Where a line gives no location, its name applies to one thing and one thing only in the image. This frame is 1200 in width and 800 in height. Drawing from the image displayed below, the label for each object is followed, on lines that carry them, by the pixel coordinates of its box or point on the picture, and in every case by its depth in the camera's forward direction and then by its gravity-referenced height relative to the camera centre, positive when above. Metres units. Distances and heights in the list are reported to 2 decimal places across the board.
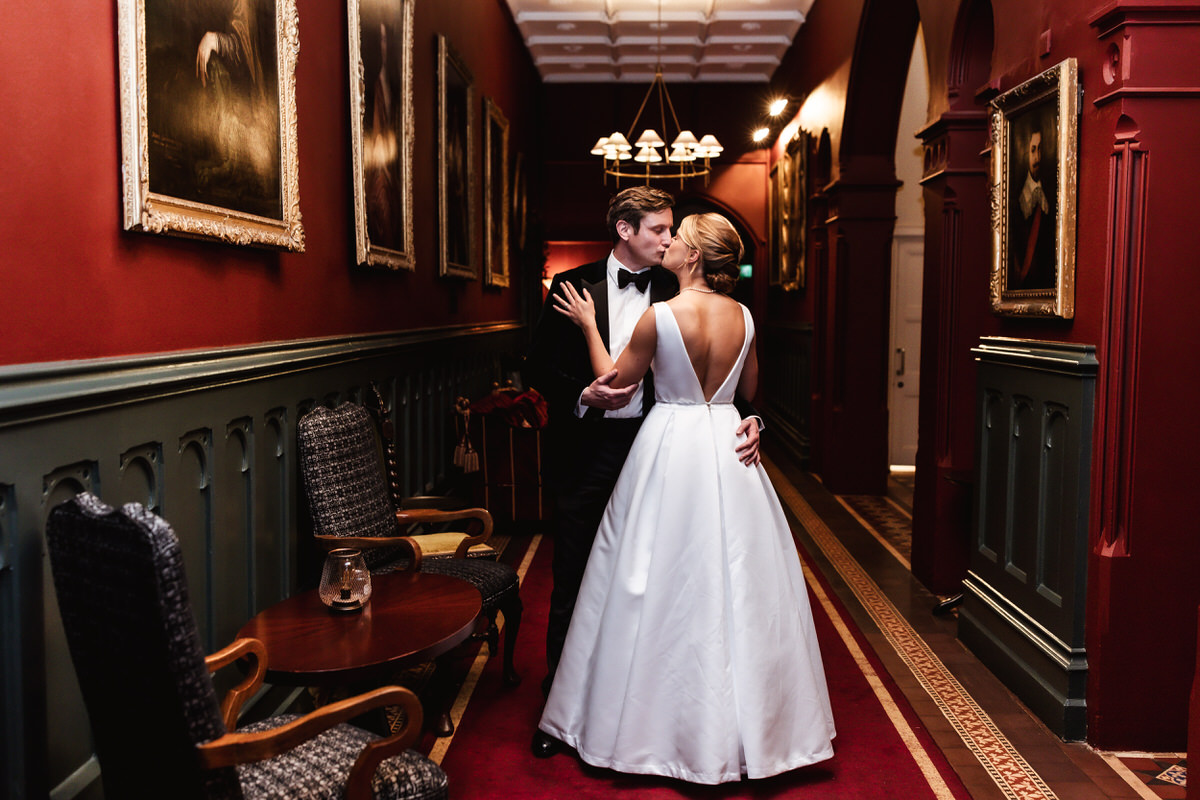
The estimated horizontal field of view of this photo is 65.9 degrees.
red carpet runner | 2.89 -1.43
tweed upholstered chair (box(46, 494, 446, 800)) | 1.51 -0.56
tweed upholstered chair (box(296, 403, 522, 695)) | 3.24 -0.71
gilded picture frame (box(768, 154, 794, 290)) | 10.03 +1.24
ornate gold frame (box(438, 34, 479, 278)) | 5.71 +1.19
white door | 8.42 +0.10
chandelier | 8.47 +1.75
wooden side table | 2.23 -0.81
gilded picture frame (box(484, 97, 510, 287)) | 7.54 +1.16
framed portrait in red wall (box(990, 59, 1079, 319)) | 3.32 +0.54
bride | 2.84 -0.83
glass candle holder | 2.60 -0.71
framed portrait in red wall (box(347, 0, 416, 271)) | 3.96 +0.94
